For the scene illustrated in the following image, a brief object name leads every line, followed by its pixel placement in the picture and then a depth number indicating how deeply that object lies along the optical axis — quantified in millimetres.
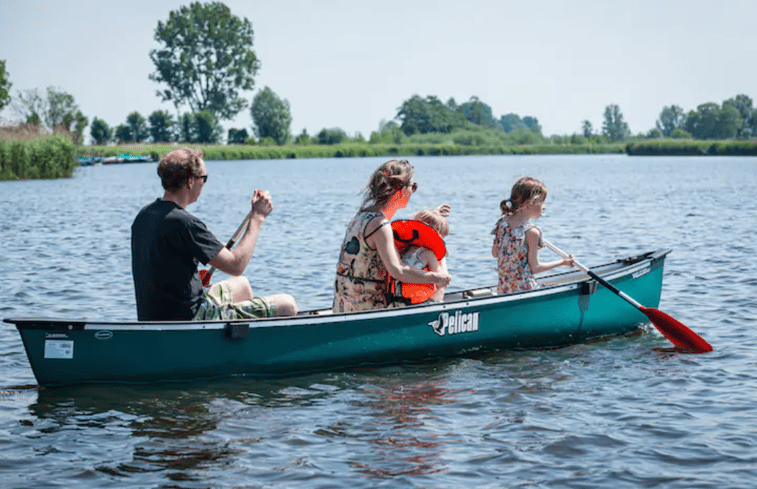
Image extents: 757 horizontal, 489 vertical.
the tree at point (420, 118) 127688
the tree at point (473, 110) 158488
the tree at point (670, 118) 188125
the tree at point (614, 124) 179625
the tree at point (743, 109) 146875
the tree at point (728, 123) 143500
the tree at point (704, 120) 145750
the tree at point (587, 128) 144000
